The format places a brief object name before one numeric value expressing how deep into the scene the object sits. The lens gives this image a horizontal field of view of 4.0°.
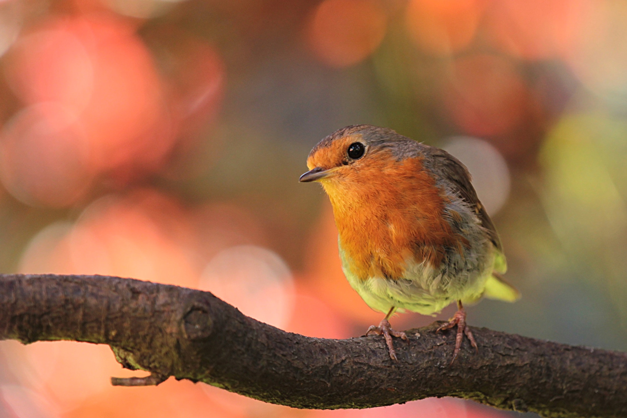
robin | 2.89
